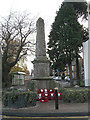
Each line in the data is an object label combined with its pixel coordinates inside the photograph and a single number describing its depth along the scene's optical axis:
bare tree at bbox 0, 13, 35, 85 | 21.05
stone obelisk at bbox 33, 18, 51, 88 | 11.80
